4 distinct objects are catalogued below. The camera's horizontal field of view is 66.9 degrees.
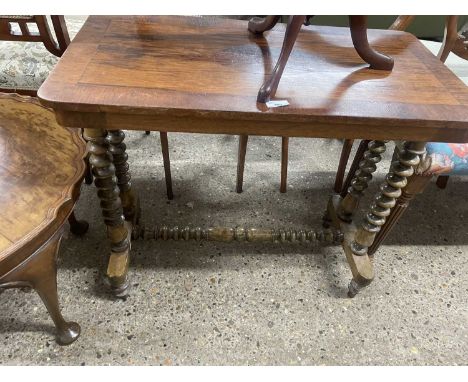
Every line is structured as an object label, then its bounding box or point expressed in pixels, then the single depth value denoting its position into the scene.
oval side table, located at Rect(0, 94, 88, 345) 0.88
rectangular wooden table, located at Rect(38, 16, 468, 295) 0.84
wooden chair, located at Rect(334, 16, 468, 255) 1.19
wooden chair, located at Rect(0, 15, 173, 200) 1.25
